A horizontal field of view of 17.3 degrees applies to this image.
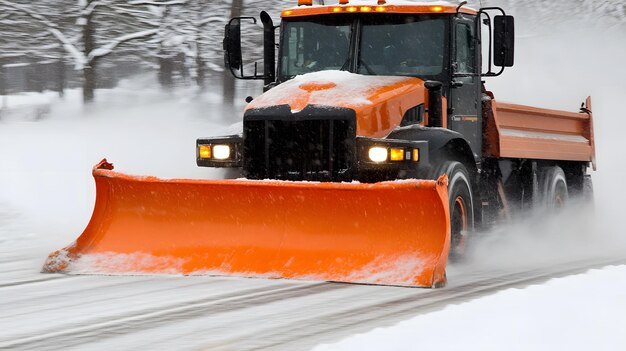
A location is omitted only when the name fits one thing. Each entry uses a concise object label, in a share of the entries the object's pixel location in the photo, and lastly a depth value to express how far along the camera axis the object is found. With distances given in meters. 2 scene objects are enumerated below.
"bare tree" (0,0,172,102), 49.31
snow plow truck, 14.59
